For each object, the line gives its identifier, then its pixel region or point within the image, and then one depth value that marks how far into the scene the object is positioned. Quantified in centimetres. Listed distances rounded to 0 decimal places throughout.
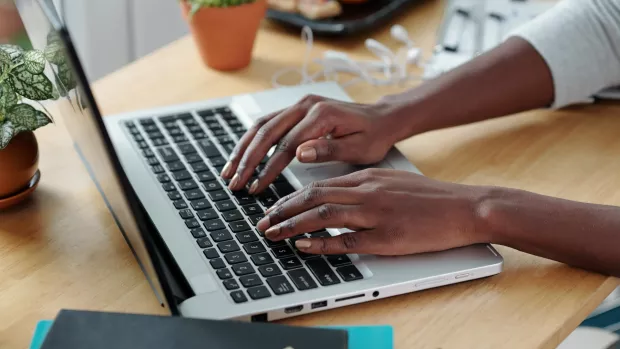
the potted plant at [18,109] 89
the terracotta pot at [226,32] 125
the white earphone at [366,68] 129
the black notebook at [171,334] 66
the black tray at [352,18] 138
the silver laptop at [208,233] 73
